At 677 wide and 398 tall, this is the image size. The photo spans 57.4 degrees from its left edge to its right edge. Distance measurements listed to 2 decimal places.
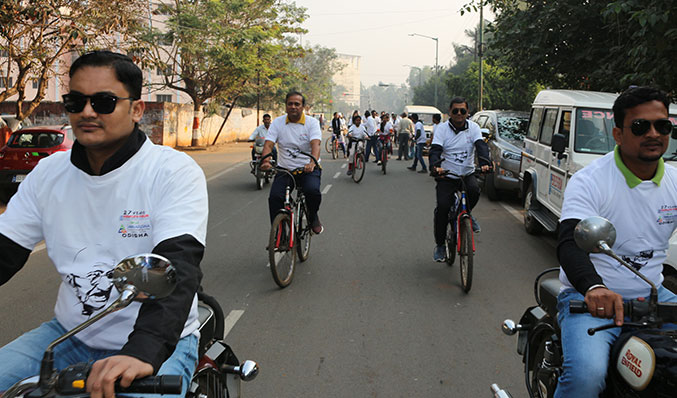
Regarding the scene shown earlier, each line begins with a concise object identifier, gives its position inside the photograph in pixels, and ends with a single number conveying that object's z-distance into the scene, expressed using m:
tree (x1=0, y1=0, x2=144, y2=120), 11.45
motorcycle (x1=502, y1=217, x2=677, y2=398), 2.09
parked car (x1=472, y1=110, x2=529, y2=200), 11.92
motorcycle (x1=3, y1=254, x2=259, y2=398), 1.60
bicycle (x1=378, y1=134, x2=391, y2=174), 16.98
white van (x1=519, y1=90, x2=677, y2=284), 7.55
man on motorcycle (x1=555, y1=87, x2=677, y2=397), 2.72
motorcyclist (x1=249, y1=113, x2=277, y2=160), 14.08
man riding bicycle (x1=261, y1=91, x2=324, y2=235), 6.83
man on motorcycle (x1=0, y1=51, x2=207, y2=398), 2.13
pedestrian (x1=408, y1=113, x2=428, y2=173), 17.92
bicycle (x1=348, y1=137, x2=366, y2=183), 15.08
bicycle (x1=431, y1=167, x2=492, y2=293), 5.88
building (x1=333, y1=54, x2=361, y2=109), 187.64
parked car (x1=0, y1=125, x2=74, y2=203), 11.60
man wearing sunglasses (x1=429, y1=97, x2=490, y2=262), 6.62
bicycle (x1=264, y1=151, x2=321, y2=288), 5.94
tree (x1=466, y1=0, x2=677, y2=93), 9.39
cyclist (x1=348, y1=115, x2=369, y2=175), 17.44
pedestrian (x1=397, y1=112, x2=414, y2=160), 21.22
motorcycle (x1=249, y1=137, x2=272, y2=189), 13.75
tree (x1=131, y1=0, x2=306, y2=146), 23.44
